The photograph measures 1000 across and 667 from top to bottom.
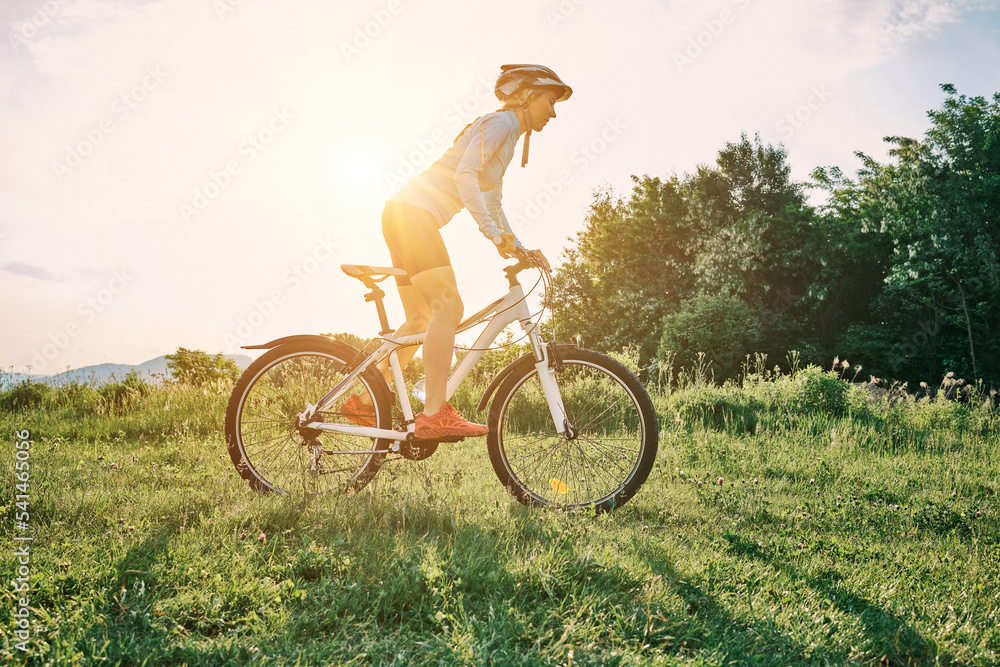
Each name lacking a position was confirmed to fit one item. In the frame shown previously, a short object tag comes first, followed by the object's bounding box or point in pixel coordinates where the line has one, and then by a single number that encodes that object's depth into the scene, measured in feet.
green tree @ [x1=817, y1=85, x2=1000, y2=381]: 78.12
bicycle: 11.82
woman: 11.33
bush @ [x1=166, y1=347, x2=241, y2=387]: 42.23
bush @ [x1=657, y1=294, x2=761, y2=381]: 79.71
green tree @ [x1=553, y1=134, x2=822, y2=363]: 92.73
